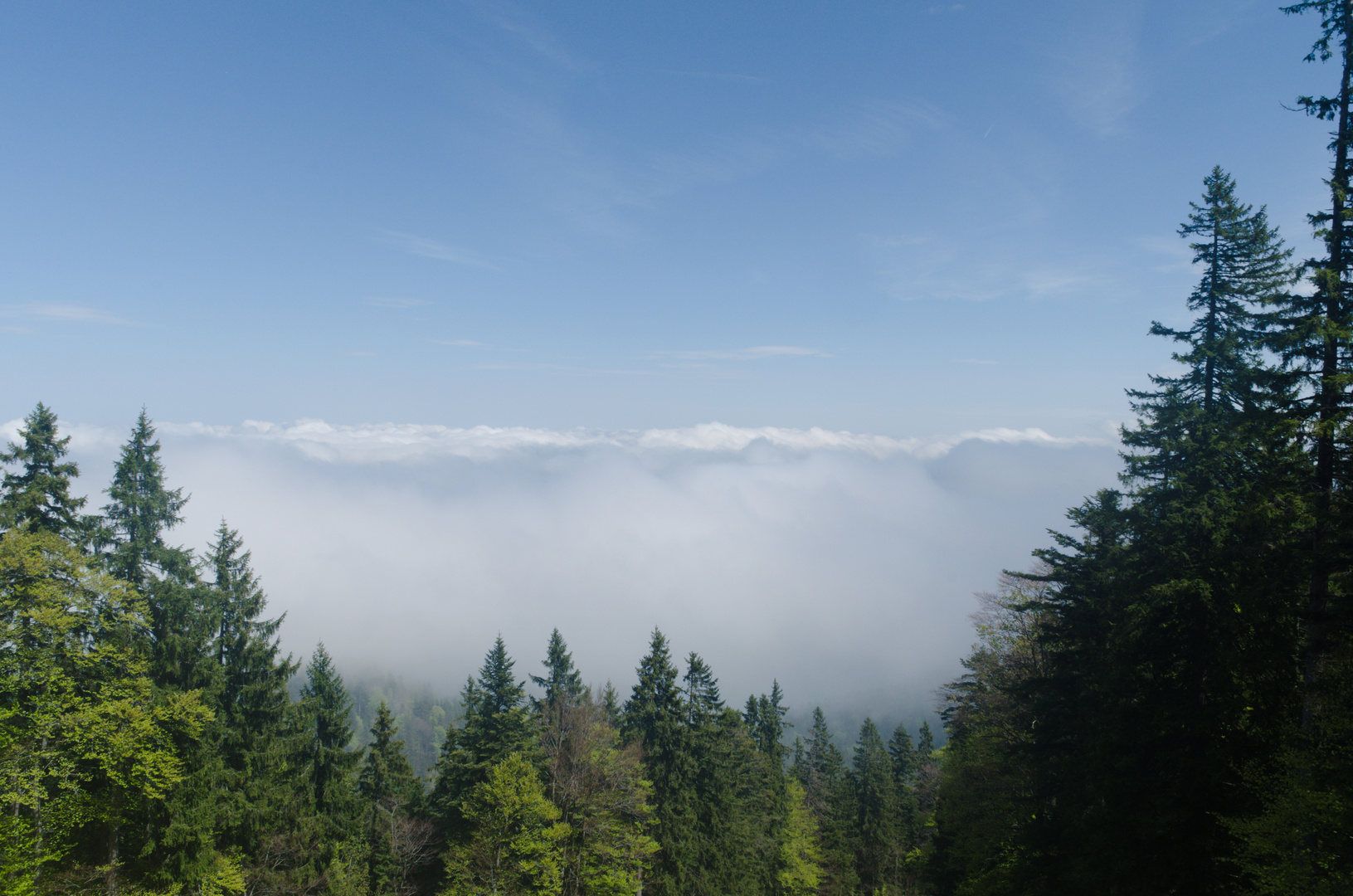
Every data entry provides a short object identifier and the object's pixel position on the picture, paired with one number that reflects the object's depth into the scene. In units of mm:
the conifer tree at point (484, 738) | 32875
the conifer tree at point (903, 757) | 70875
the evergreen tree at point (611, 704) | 41331
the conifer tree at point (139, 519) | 26281
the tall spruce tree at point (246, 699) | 25391
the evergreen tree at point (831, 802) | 49938
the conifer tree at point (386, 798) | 32031
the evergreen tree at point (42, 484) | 22828
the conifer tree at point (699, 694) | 33812
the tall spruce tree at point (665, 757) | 31141
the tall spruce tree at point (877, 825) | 53844
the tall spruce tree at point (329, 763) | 29194
